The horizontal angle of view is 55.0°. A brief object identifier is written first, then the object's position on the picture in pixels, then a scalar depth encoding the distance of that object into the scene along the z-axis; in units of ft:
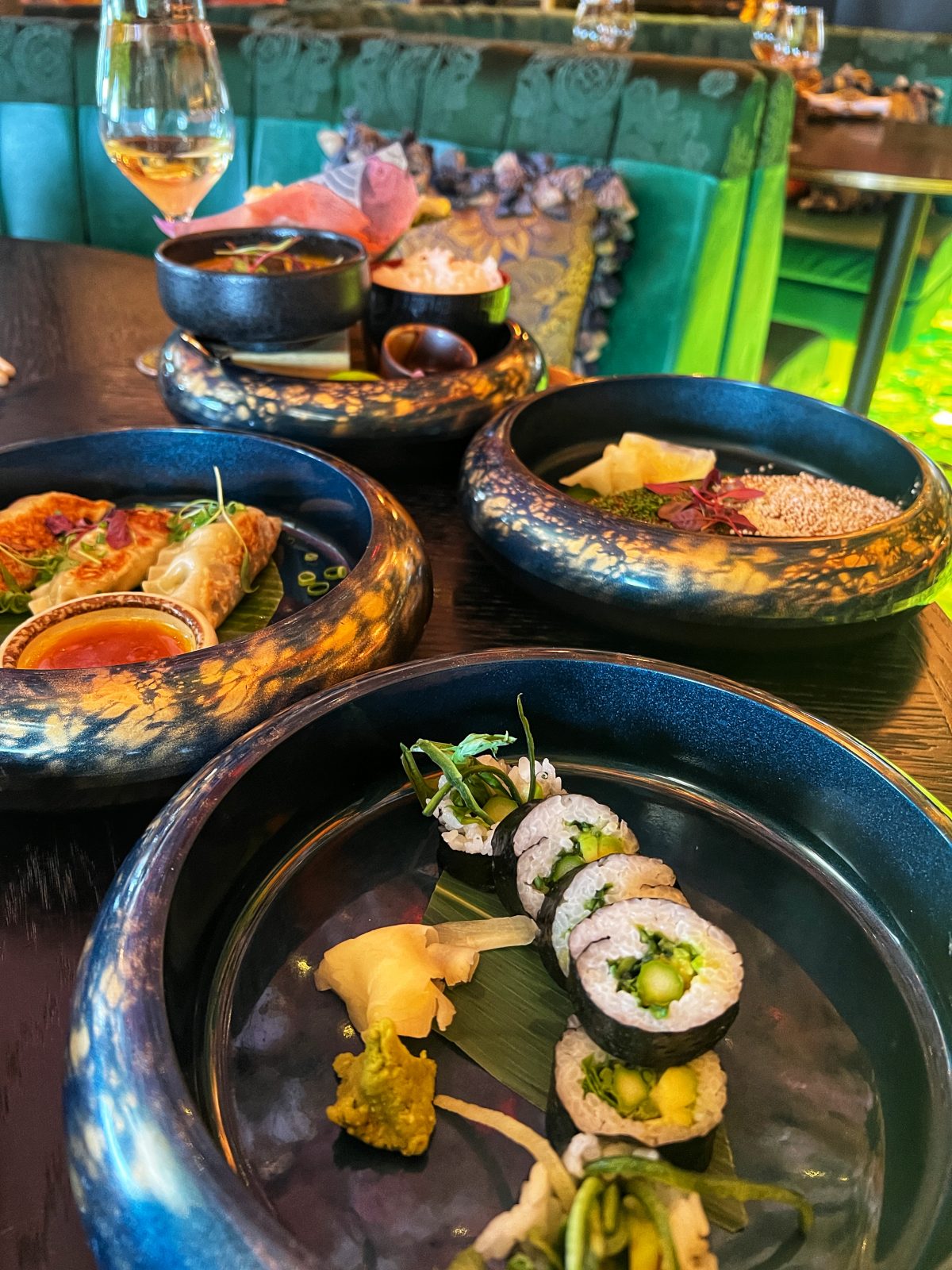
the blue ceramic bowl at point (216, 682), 1.84
